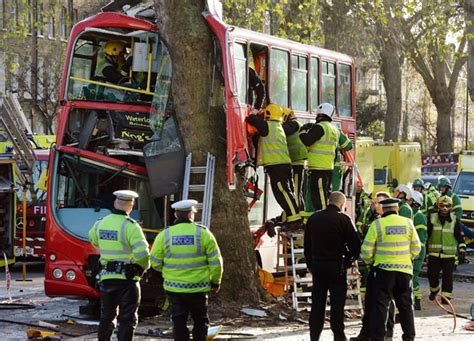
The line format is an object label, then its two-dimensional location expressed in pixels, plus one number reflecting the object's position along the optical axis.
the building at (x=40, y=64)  46.31
